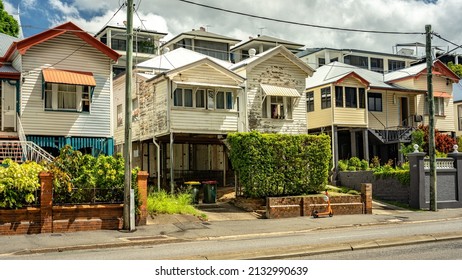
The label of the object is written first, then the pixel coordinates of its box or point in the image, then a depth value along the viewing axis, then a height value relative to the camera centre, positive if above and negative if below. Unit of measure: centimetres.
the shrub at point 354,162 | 3484 +9
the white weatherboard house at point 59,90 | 2491 +361
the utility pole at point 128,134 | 1897 +113
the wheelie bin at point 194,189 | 2561 -111
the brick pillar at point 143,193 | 2005 -100
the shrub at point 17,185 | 1777 -57
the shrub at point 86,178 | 1906 -41
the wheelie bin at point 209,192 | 2600 -126
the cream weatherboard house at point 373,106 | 3641 +406
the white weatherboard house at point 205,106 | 2828 +326
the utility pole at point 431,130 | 2715 +161
